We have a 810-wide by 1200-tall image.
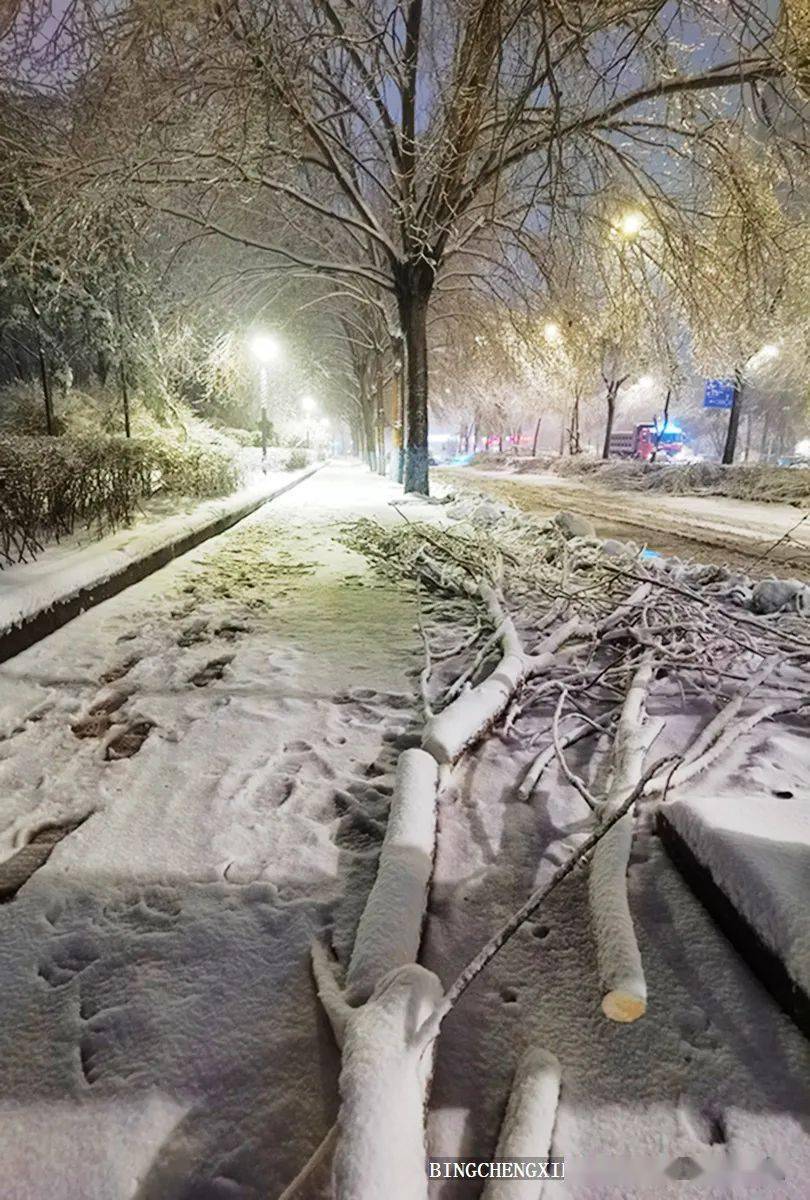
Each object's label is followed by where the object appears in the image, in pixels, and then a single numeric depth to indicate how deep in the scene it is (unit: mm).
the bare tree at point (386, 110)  5848
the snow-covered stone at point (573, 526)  7551
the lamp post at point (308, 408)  36594
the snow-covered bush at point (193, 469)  10617
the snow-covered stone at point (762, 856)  1442
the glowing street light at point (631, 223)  10114
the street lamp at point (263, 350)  16469
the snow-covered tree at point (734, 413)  20578
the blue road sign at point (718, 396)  21453
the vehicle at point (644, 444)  38938
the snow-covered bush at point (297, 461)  23156
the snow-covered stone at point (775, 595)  4414
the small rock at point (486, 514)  8633
